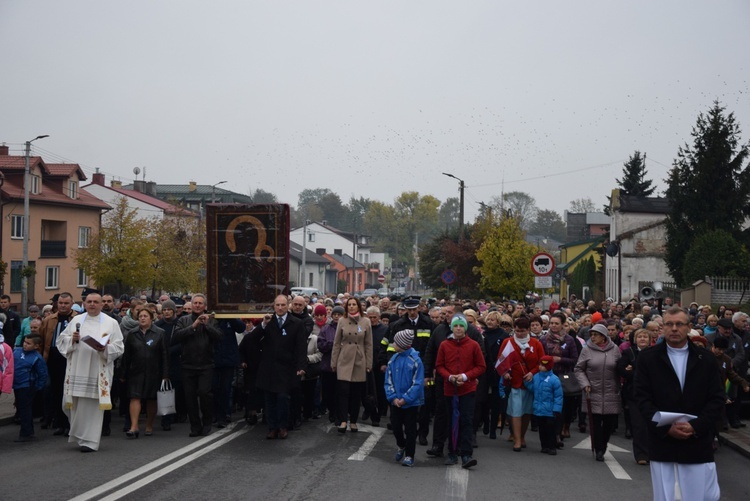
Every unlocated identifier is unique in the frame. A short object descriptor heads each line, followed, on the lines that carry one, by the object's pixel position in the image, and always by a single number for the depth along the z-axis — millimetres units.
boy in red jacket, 10445
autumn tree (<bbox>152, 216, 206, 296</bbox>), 46625
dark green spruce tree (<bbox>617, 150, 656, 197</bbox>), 76000
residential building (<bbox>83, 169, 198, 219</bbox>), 69938
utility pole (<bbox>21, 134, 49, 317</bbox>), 39750
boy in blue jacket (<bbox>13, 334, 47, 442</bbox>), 11688
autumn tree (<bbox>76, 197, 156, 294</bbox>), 42531
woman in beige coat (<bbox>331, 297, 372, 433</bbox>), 12703
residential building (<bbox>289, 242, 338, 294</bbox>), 94625
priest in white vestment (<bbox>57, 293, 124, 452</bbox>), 10902
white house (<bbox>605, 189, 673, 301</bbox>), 58812
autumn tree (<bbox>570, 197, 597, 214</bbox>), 149875
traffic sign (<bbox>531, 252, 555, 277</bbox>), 22297
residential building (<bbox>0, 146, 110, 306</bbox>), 48438
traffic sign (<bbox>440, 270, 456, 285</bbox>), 35488
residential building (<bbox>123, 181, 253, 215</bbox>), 83625
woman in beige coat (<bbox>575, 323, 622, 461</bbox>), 11391
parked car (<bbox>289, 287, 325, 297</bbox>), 49491
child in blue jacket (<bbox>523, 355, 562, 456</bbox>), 11609
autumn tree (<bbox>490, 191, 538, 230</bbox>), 158875
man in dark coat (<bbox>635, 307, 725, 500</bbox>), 6230
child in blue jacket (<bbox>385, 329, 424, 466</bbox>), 10469
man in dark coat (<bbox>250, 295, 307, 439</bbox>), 11992
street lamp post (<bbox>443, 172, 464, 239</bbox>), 44312
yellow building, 73250
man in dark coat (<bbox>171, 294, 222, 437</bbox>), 12023
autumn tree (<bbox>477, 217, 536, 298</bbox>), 29984
